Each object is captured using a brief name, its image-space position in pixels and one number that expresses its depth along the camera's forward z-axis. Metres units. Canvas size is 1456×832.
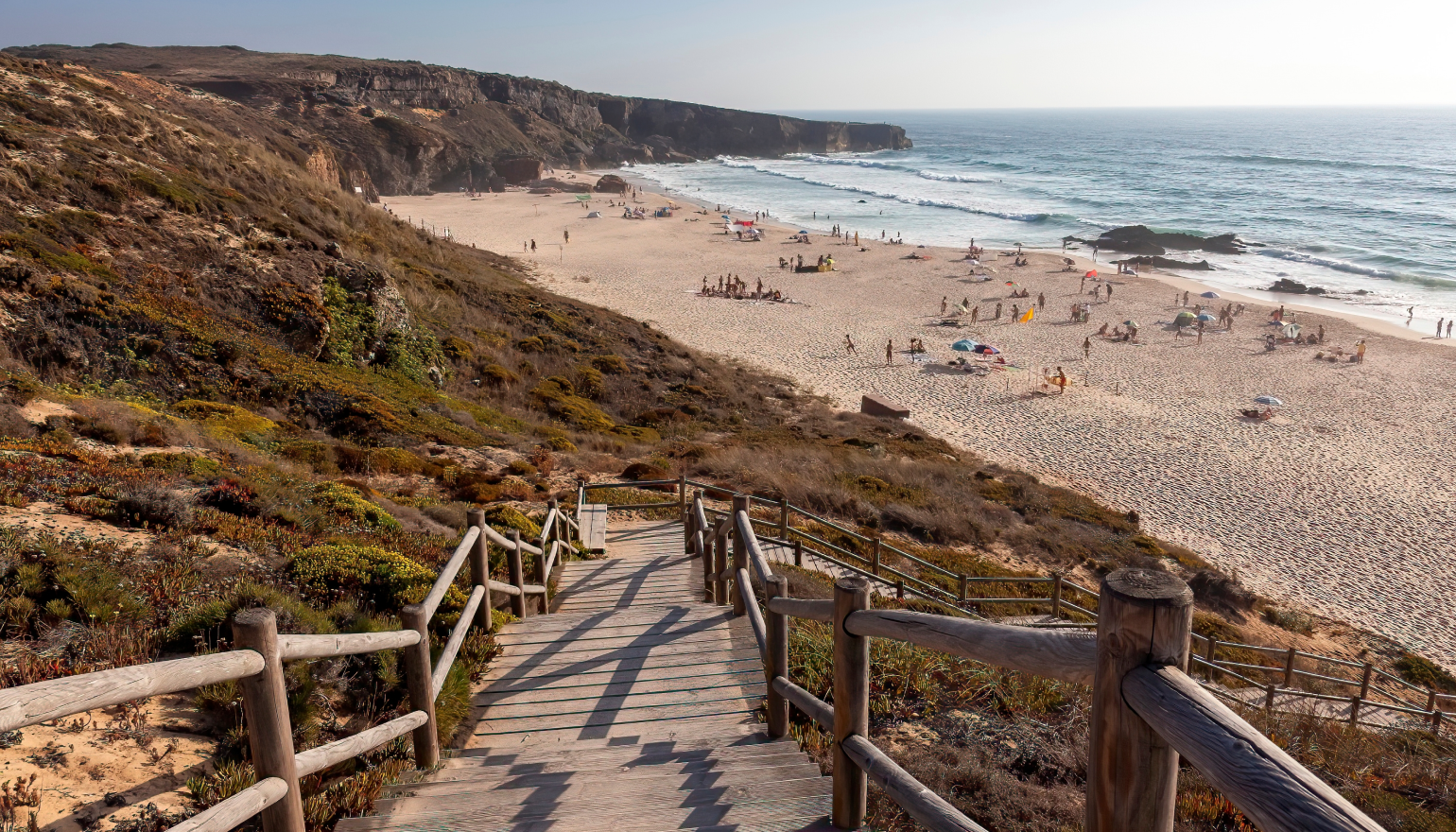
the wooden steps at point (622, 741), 3.32
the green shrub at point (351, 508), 8.15
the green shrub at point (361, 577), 5.71
